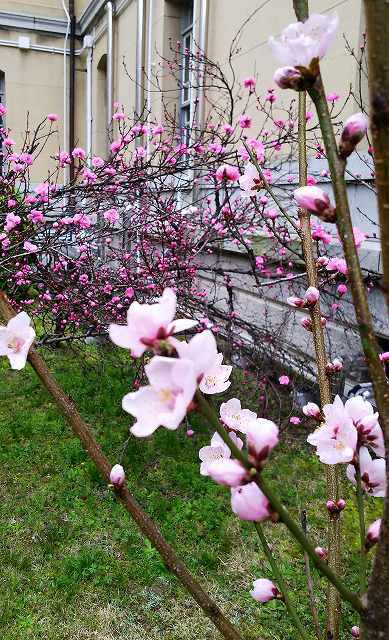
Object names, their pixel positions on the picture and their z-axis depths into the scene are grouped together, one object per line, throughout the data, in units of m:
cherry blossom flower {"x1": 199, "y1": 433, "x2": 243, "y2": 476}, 0.80
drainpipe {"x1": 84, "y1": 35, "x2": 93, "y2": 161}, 10.68
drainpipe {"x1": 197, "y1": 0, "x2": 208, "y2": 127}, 5.73
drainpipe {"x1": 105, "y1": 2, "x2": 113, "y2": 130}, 8.99
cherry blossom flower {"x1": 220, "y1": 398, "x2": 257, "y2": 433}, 0.81
